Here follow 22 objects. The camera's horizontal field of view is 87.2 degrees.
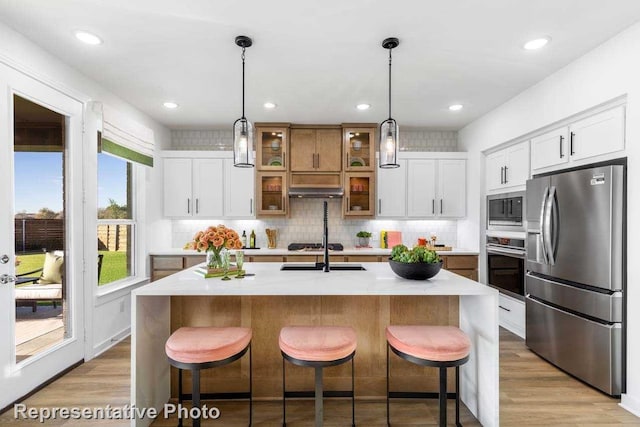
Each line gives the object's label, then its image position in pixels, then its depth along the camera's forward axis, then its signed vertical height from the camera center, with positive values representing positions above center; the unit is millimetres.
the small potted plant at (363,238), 4914 -370
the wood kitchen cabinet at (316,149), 4711 +902
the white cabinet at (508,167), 3596 +533
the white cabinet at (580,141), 2486 +609
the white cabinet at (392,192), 4805 +303
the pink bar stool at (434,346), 1739 -707
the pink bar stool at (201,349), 1735 -717
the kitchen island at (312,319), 2262 -738
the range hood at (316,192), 4629 +294
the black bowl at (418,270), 2131 -361
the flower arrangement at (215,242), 2299 -197
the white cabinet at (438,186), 4832 +389
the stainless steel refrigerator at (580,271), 2406 -469
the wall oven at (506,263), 3664 -585
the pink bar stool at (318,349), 1727 -706
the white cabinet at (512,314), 3674 -1164
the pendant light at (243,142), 2270 +483
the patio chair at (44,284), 2477 -551
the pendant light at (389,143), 2275 +481
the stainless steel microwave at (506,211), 3643 +22
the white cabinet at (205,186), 4766 +389
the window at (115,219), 3584 -67
